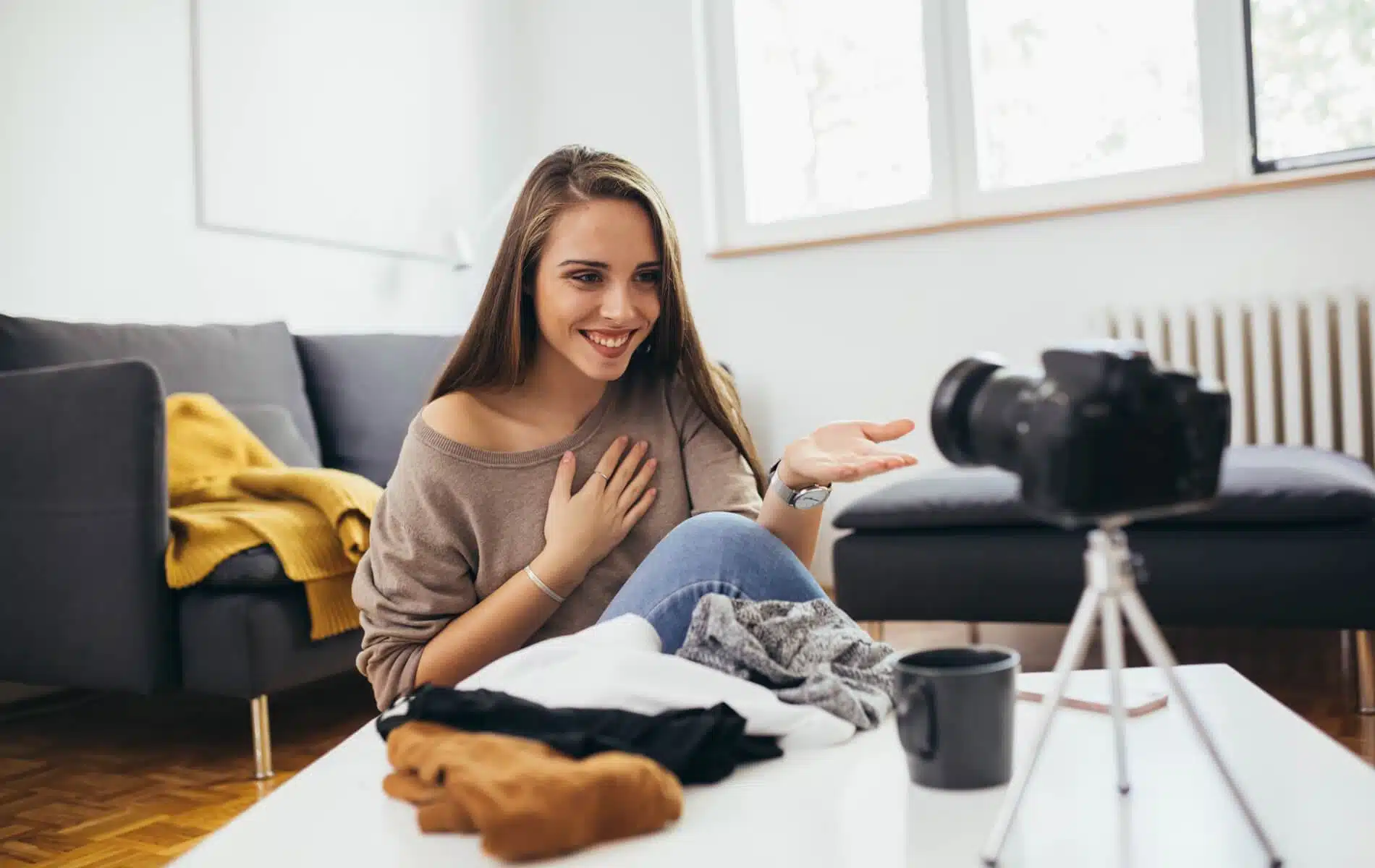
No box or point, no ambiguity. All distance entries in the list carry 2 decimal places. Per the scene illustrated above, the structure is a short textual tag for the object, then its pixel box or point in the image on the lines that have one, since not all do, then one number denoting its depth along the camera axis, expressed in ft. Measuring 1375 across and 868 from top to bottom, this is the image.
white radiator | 9.27
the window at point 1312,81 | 9.96
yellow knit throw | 6.40
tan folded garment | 1.94
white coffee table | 1.96
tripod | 1.70
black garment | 2.30
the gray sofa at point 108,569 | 6.26
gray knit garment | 2.68
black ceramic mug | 2.18
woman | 3.95
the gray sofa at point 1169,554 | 6.44
